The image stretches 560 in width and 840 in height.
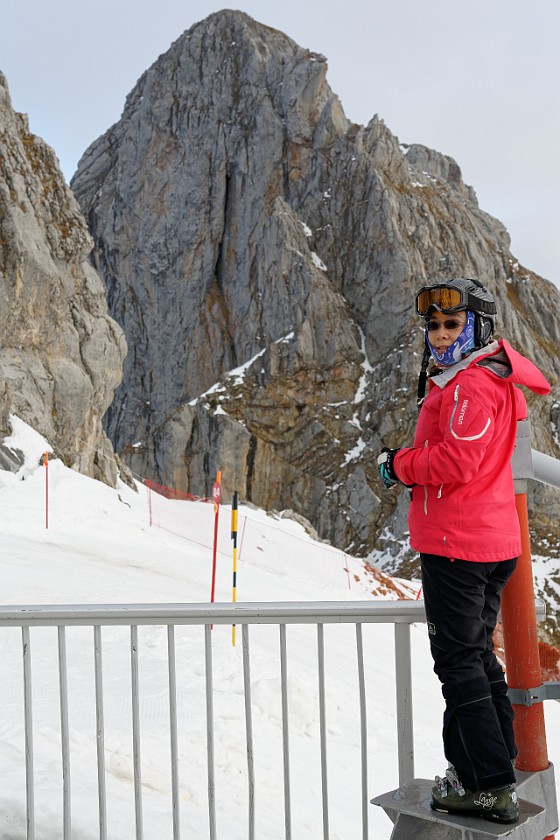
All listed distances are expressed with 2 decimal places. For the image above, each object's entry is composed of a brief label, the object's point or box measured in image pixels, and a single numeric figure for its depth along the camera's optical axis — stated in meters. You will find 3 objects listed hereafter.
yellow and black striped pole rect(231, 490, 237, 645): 8.84
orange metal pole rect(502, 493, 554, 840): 2.54
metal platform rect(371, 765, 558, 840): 2.27
